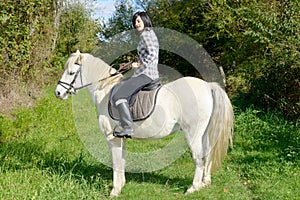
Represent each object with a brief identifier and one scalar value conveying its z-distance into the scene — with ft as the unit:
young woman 13.24
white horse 14.12
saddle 13.80
